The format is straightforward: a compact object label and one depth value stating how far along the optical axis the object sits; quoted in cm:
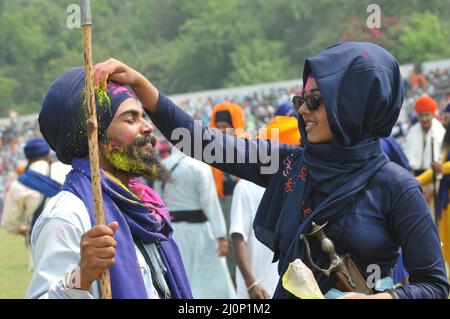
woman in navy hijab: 605
